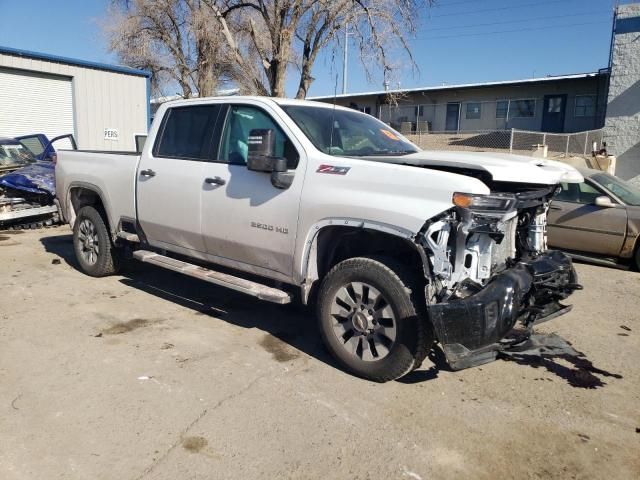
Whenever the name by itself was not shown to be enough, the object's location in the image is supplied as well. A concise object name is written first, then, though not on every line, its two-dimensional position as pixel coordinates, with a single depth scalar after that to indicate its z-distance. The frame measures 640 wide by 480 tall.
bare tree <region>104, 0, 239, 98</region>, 20.28
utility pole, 15.47
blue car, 9.55
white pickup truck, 3.43
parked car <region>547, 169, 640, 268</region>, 7.59
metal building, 15.50
